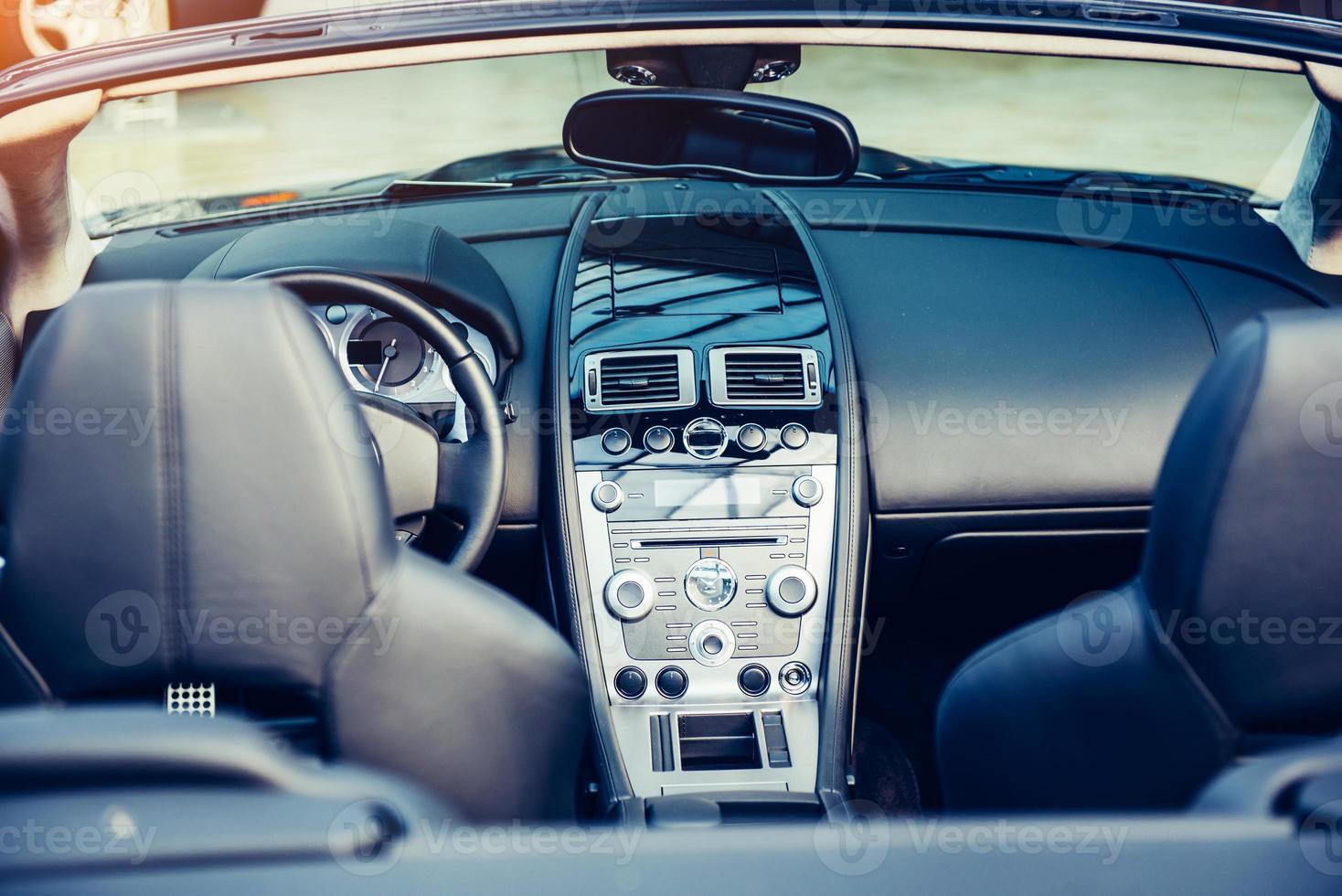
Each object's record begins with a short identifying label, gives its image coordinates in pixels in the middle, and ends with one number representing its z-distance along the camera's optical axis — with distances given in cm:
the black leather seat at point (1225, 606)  136
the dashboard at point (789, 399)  252
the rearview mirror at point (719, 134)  204
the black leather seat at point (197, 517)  134
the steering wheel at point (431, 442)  222
